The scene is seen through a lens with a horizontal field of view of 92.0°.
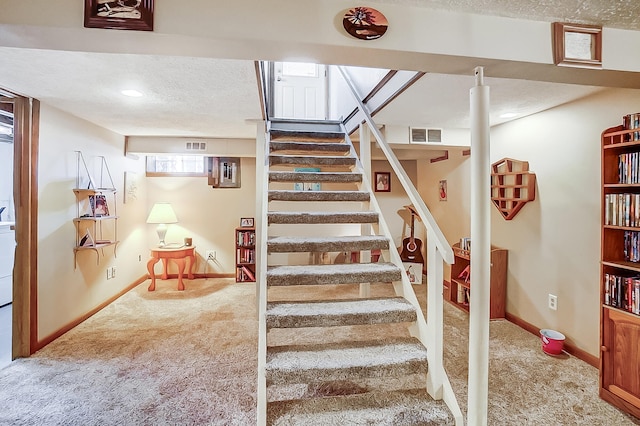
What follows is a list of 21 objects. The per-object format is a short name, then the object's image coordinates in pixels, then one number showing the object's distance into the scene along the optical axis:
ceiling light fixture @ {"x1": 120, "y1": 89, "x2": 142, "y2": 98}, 2.32
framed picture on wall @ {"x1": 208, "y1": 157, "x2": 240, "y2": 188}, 4.88
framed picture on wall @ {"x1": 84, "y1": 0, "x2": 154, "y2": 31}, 1.20
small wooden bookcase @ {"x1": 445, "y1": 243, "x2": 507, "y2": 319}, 3.25
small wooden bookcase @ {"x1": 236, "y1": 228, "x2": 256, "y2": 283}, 4.63
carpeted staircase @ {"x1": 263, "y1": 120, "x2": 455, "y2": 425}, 1.49
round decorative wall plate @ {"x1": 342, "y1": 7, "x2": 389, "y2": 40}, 1.33
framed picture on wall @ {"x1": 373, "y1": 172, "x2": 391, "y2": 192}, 5.26
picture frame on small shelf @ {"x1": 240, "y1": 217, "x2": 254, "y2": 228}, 4.82
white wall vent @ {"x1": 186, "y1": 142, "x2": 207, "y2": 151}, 4.18
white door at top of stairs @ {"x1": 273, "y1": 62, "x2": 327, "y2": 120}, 5.13
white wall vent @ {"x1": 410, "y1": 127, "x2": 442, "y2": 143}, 3.49
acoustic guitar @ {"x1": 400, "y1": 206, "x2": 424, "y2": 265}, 4.64
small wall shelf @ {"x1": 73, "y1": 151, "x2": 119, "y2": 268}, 3.14
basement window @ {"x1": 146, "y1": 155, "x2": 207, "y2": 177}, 4.83
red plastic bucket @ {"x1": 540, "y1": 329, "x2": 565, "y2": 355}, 2.51
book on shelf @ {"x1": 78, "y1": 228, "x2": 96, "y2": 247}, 3.13
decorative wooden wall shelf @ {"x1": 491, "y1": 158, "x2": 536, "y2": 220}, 2.92
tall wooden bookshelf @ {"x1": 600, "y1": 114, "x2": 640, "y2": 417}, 1.81
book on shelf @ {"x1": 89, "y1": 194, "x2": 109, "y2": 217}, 3.38
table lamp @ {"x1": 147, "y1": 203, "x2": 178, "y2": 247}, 4.32
